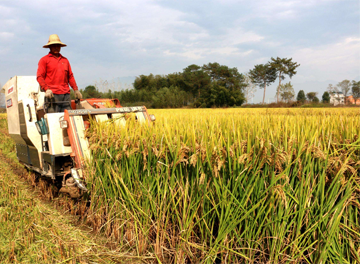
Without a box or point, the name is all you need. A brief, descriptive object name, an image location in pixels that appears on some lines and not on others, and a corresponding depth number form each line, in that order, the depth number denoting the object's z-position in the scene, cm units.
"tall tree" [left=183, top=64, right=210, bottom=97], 6491
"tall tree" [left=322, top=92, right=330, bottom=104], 7575
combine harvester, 372
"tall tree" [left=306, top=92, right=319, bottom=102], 8538
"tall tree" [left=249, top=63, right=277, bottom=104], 6331
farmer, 475
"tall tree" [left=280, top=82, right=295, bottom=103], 6231
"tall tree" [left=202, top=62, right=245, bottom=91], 6303
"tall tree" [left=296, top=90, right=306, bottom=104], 8729
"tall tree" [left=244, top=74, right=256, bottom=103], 7169
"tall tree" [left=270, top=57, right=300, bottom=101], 6034
